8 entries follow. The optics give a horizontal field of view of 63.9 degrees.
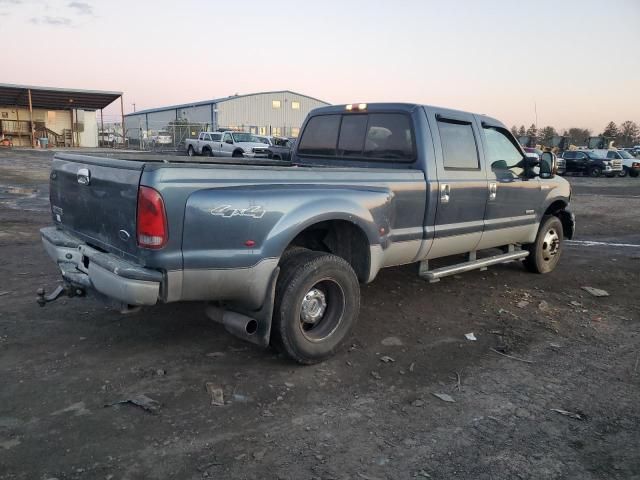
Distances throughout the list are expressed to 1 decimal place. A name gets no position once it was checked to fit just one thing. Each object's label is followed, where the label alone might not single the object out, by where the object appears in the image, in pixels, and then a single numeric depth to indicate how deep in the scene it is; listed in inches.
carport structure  1469.0
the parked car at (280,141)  1220.6
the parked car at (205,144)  1198.3
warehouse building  2180.1
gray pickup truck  125.2
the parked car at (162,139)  1887.3
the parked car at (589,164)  1241.4
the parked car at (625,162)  1283.2
